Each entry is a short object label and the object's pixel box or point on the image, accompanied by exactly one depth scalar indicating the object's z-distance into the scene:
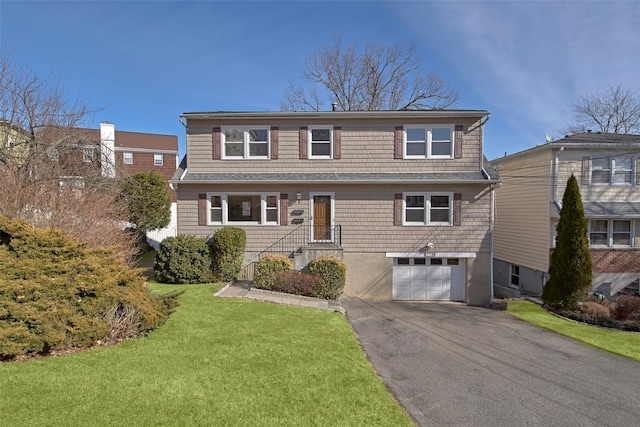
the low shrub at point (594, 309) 11.23
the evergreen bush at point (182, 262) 11.89
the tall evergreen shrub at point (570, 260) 11.59
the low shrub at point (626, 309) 11.16
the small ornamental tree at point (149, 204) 17.27
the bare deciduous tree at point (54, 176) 8.00
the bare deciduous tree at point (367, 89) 26.02
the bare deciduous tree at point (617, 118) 26.56
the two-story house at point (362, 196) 13.46
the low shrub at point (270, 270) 11.34
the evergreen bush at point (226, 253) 12.27
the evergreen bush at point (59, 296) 5.02
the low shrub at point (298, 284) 11.10
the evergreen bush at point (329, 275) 11.38
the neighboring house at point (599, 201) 14.73
